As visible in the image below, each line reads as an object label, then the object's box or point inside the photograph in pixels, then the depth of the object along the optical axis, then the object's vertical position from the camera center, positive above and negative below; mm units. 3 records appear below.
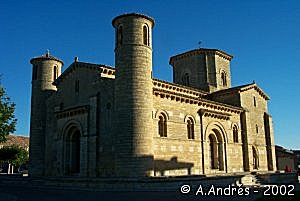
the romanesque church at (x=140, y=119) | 21391 +2675
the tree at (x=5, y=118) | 17406 +1927
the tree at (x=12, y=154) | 41781 -120
